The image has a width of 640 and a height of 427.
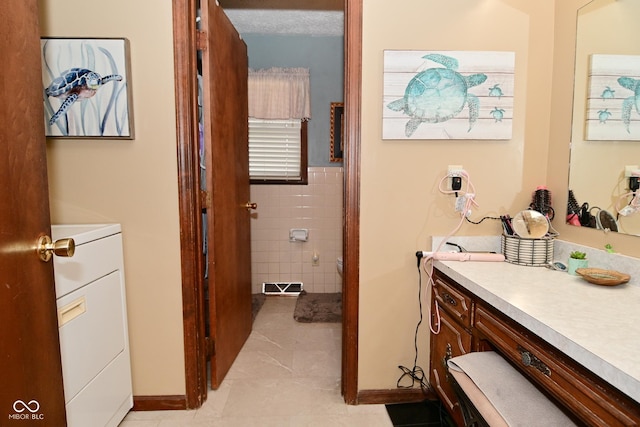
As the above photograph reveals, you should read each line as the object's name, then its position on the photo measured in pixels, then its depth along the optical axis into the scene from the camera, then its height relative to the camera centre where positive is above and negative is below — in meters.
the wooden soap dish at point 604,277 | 1.19 -0.36
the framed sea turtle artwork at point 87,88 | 1.53 +0.43
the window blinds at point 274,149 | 3.40 +0.32
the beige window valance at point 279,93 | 3.25 +0.86
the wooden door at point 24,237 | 0.68 -0.13
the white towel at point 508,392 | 0.88 -0.62
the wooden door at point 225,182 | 1.78 -0.01
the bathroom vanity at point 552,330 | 0.73 -0.42
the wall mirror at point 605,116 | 1.30 +0.27
